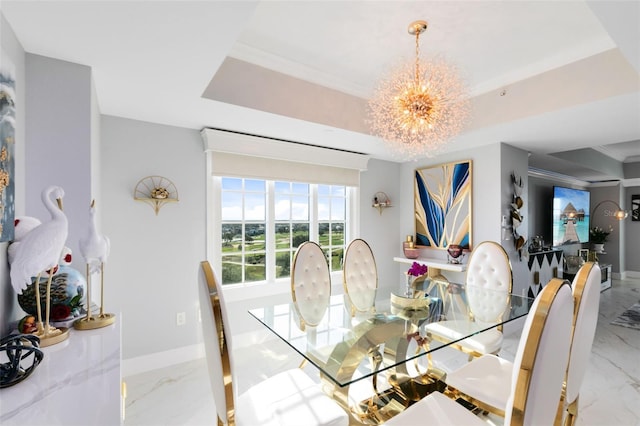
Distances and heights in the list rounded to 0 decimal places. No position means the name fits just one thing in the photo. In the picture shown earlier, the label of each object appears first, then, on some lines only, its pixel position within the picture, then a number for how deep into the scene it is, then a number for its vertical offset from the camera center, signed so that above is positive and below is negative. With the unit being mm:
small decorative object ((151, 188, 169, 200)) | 2699 +199
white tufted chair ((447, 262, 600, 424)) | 1390 -862
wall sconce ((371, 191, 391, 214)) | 4258 +199
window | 3227 -113
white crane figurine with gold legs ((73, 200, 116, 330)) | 1341 -216
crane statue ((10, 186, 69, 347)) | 1136 -170
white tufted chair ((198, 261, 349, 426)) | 1212 -888
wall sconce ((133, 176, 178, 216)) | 2689 +217
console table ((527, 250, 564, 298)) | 3804 -749
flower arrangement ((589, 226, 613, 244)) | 7066 -497
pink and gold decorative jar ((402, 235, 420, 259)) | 4145 -497
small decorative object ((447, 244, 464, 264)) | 3557 -473
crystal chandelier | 1879 +747
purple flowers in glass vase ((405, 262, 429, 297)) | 2260 -441
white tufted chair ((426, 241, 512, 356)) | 1947 -721
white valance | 2992 +644
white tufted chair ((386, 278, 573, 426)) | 981 -503
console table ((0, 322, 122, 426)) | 763 -525
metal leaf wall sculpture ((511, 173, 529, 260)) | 3400 -7
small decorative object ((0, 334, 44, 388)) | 890 -474
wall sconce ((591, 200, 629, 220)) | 6566 +53
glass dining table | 1557 -750
